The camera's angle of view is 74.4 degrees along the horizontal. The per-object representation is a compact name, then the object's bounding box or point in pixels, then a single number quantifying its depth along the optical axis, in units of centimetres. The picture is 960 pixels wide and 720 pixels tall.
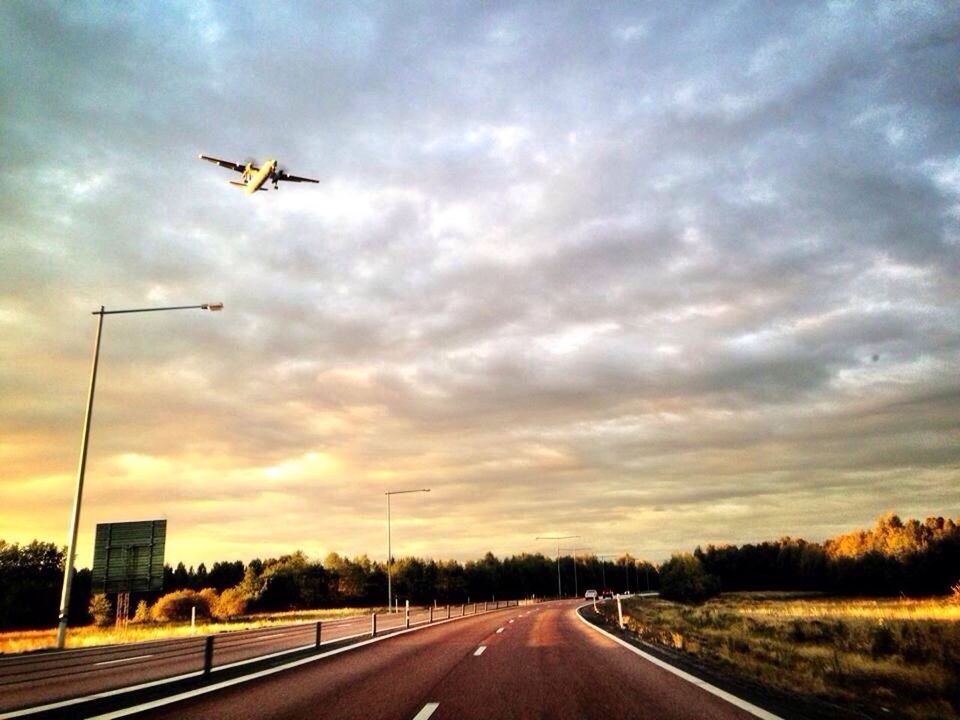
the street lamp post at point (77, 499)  1948
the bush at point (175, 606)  6197
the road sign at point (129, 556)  2933
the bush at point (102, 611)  5625
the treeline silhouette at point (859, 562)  10138
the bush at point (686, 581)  12394
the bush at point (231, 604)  8016
